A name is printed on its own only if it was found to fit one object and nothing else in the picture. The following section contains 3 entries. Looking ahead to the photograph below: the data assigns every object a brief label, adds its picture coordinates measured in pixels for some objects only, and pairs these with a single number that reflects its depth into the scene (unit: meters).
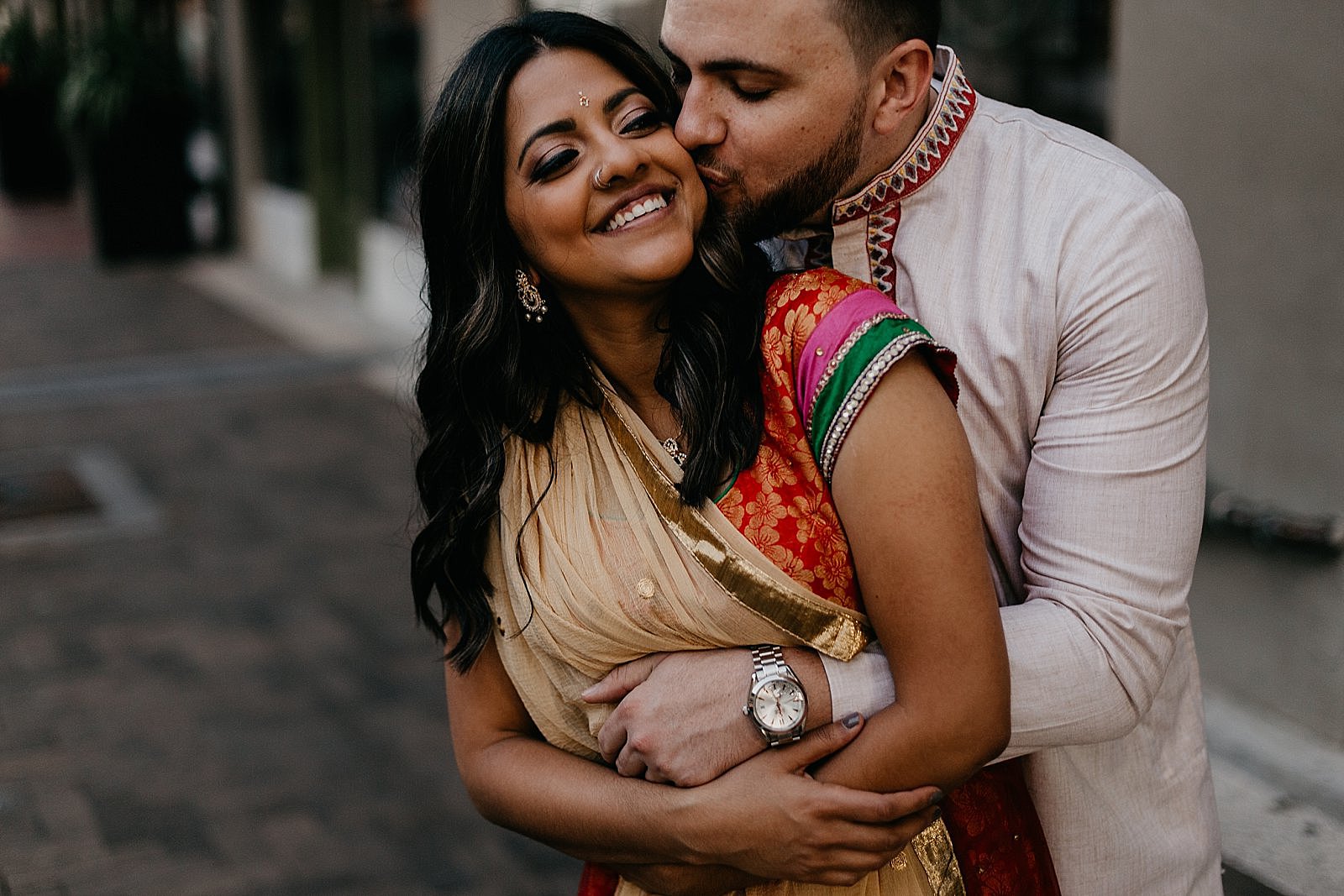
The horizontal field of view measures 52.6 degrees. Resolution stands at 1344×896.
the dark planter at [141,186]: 13.32
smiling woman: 1.54
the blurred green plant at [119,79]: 8.85
